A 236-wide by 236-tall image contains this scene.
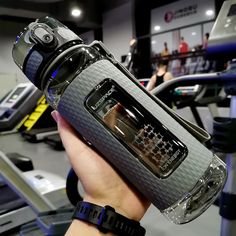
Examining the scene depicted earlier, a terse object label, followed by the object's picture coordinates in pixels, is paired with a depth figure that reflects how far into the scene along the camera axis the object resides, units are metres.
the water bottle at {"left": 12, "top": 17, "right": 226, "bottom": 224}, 0.41
